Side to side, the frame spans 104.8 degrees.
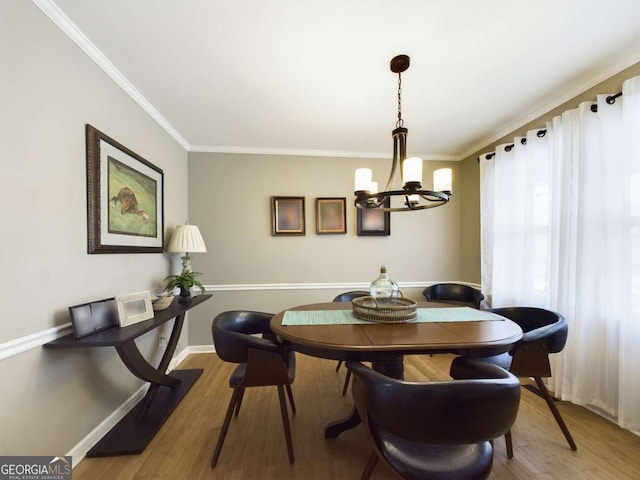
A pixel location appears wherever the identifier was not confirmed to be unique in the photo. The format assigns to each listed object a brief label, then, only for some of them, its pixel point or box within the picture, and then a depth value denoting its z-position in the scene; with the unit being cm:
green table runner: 152
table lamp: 227
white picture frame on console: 151
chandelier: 140
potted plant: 227
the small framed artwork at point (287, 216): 300
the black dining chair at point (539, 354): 138
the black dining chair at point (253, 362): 136
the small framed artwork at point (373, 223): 313
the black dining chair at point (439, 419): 78
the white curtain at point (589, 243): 156
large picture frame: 152
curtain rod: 164
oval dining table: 114
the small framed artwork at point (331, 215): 306
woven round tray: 150
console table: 131
